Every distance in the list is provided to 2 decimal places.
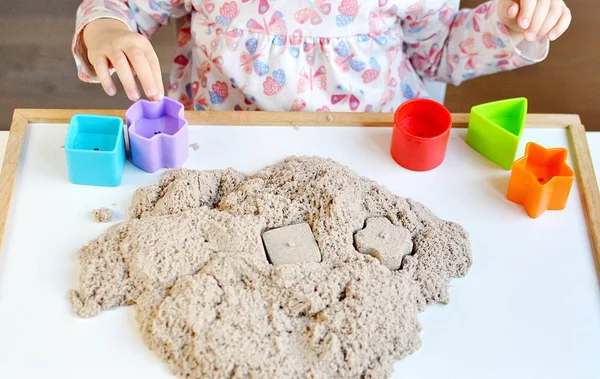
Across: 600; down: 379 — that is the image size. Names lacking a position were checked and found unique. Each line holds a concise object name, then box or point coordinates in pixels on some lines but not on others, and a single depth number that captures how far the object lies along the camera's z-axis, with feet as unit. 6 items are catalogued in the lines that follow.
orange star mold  2.56
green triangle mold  2.70
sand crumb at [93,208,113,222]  2.49
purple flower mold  2.59
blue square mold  2.52
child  2.91
